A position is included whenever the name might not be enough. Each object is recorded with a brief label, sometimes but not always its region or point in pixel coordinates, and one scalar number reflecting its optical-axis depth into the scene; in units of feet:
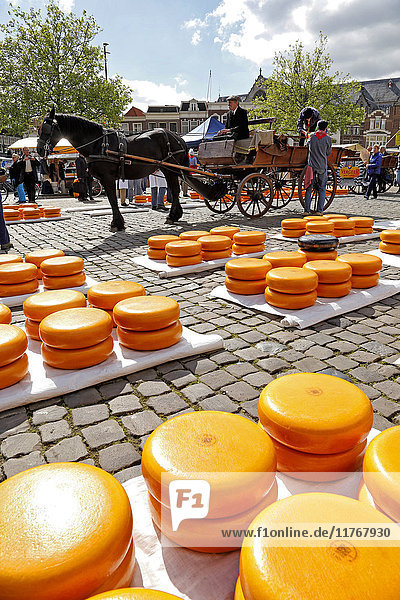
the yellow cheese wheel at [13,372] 8.86
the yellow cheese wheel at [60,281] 15.47
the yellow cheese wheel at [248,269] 14.83
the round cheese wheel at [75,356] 9.57
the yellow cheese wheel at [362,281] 15.07
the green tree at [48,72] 104.58
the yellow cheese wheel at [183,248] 18.87
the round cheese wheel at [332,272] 13.96
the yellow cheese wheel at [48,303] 11.09
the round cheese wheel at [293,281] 13.04
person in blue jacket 51.57
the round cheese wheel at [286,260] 15.58
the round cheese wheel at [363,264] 14.90
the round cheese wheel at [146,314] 10.22
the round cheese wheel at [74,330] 9.33
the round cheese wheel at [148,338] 10.48
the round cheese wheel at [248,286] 15.02
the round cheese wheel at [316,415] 5.43
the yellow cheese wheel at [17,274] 14.94
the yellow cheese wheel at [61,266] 15.24
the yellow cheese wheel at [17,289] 15.08
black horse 28.78
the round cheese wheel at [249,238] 20.30
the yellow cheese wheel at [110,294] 11.90
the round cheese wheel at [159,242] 20.86
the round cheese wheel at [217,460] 4.44
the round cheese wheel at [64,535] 3.43
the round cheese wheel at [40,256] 16.97
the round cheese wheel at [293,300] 13.24
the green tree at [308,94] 130.11
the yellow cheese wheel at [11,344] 8.66
